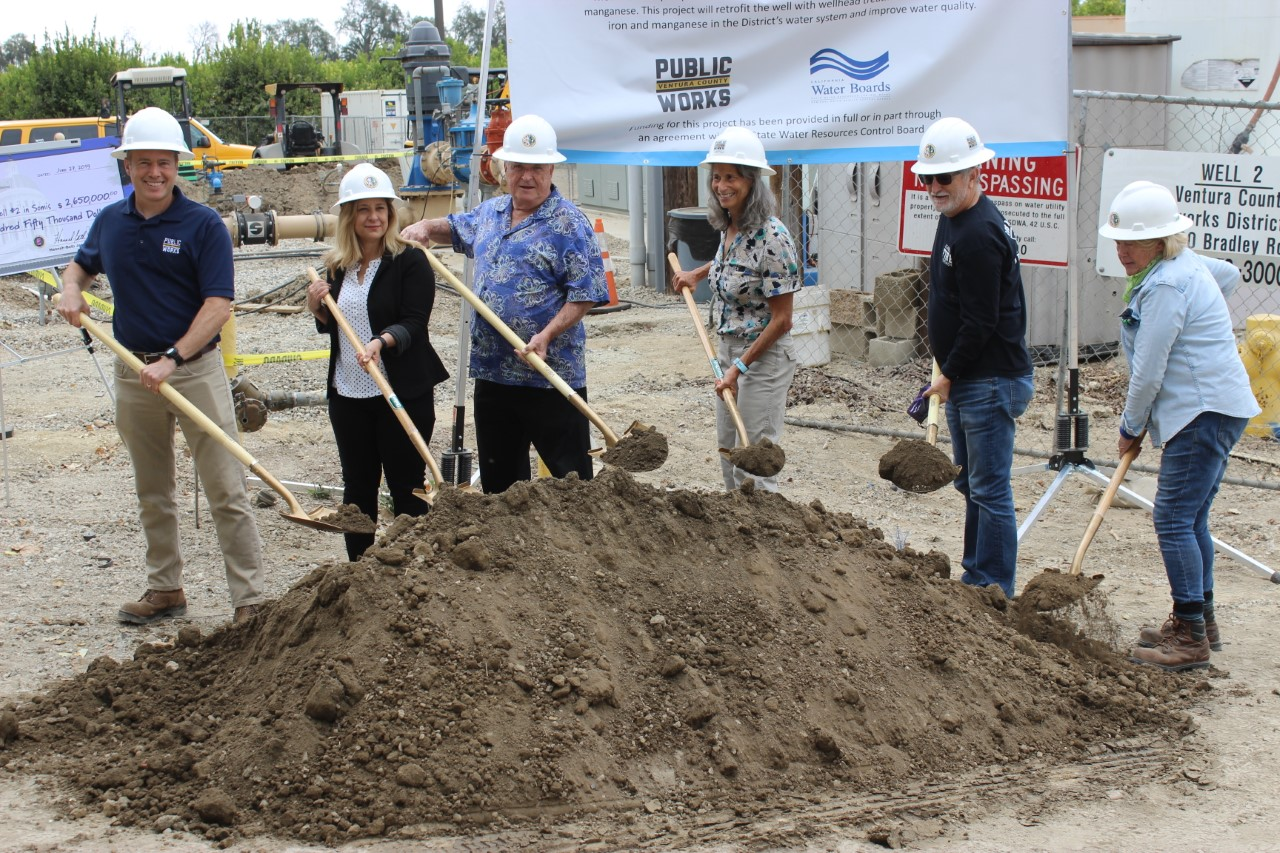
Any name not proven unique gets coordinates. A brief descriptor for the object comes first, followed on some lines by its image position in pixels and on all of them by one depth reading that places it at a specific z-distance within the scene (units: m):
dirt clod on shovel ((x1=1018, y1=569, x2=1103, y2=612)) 4.99
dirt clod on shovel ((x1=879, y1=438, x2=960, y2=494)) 4.95
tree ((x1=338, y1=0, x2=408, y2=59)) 76.00
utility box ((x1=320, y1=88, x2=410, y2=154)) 33.47
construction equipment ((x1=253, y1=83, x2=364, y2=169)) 27.75
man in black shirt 4.95
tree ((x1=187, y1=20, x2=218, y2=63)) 44.92
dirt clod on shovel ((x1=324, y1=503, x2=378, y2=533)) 4.71
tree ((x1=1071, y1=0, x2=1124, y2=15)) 33.28
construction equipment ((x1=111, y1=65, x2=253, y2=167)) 22.83
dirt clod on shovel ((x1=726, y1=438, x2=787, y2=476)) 5.09
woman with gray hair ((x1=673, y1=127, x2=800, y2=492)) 5.48
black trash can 11.70
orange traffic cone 12.86
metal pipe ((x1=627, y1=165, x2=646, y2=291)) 14.48
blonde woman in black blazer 5.26
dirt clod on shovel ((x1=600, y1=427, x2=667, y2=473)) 5.22
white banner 6.27
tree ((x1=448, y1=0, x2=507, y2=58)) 75.69
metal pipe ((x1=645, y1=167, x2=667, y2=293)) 14.46
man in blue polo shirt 5.08
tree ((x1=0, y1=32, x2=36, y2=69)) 65.12
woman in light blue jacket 4.79
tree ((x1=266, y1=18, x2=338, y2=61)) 75.81
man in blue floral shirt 5.31
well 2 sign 6.72
